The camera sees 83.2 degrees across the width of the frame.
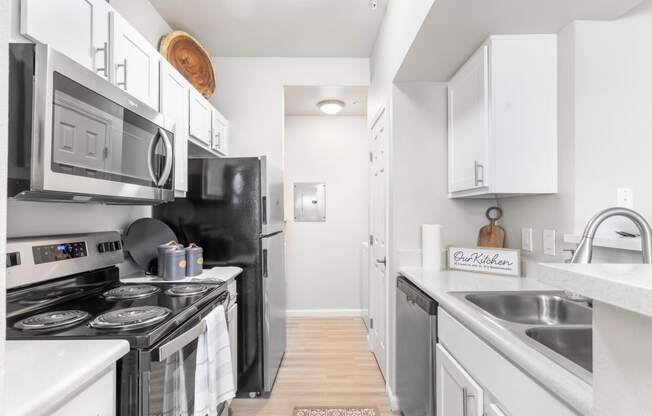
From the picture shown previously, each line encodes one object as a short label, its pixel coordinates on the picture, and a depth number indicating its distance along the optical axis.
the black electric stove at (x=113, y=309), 1.04
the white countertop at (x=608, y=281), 0.41
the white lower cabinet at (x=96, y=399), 0.81
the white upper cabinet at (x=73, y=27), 1.14
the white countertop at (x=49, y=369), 0.69
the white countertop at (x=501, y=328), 0.73
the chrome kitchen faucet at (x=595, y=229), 0.92
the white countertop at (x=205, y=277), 1.95
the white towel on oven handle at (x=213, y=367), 1.42
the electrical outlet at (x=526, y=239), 1.92
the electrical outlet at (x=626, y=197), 1.52
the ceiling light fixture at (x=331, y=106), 3.77
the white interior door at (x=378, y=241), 2.62
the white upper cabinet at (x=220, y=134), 2.84
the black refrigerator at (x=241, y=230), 2.38
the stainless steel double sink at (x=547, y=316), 1.10
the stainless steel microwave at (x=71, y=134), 1.01
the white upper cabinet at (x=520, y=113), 1.72
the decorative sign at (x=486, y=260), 1.92
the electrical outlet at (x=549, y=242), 1.72
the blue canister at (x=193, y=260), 2.07
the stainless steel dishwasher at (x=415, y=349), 1.58
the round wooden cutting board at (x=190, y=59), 2.56
